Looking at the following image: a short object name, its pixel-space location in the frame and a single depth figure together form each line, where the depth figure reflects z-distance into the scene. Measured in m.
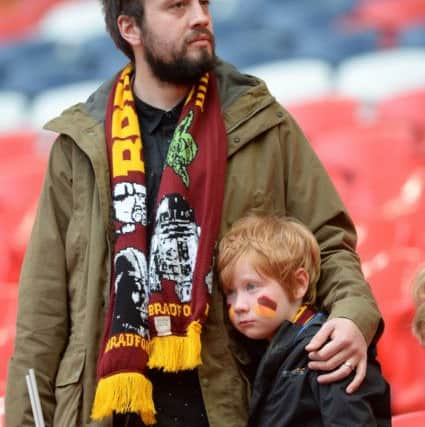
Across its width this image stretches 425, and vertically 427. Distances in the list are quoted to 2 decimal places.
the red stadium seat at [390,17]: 13.56
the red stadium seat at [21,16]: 16.73
